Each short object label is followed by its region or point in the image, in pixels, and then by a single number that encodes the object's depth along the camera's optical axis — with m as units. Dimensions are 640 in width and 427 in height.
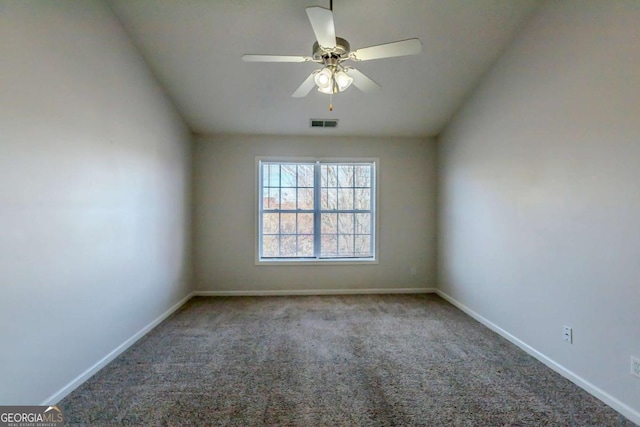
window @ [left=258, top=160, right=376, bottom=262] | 4.55
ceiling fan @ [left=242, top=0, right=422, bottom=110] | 1.88
